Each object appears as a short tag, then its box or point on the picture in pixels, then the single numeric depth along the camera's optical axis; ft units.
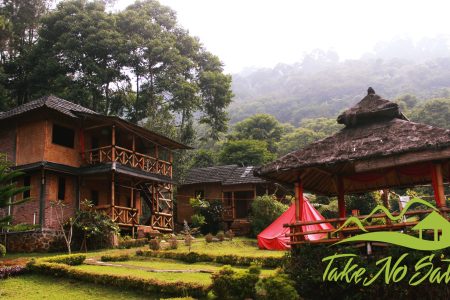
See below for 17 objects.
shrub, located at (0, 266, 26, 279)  40.96
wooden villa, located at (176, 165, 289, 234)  98.17
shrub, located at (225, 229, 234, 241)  77.41
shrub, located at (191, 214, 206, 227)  87.88
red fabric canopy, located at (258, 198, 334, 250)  60.54
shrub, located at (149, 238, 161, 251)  56.75
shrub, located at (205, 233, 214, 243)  69.05
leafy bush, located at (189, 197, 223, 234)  95.46
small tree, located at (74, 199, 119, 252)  60.95
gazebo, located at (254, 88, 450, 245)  31.03
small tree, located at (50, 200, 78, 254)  62.49
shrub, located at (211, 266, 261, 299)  30.58
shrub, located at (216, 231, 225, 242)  74.13
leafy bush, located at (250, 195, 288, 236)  81.76
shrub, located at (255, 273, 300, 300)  28.60
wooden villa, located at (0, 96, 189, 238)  65.21
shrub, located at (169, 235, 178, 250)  59.41
